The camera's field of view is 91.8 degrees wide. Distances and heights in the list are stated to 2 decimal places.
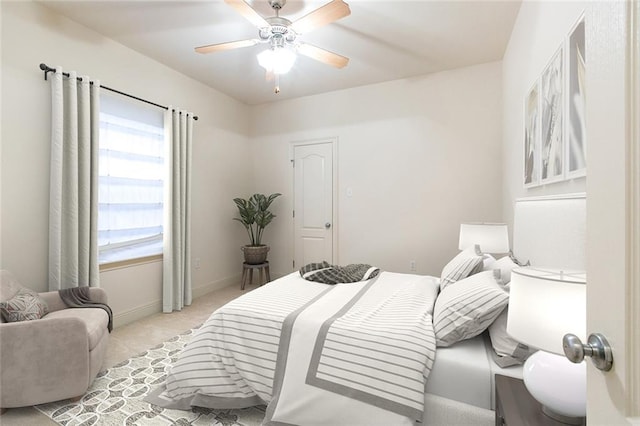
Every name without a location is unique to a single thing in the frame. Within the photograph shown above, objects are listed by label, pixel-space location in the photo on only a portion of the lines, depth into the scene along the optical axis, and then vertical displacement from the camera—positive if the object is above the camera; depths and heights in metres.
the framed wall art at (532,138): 1.96 +0.52
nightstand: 0.98 -0.65
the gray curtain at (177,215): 3.51 -0.02
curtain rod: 2.49 +1.19
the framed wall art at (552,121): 1.55 +0.51
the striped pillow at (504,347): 1.36 -0.60
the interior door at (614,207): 0.46 +0.01
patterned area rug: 1.74 -1.16
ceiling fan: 2.07 +1.35
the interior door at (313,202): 4.52 +0.17
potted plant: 4.39 -0.07
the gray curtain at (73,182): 2.54 +0.26
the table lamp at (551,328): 0.82 -0.31
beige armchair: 1.76 -0.87
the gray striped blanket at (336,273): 2.59 -0.52
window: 3.04 +0.35
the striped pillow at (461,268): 2.04 -0.36
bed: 1.38 -0.71
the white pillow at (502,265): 1.61 -0.32
